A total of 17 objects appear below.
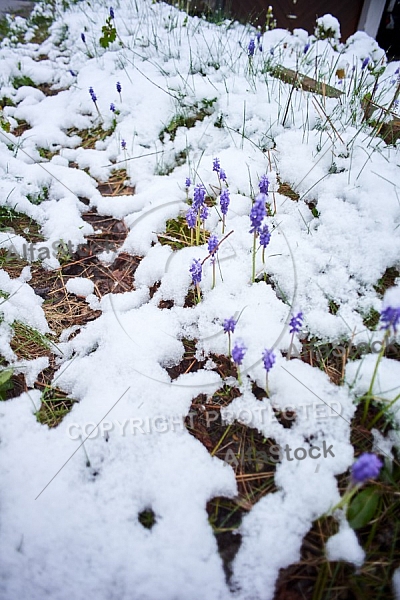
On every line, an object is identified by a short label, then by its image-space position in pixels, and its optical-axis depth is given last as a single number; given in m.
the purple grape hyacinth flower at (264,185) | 0.58
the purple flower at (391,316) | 0.43
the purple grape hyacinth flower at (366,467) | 0.37
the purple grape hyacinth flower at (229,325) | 0.50
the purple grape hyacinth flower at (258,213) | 0.51
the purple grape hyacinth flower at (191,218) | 0.60
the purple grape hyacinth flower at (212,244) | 0.57
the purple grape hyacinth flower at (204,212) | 0.62
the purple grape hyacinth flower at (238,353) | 0.48
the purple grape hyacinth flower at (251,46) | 0.91
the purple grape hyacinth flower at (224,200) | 0.59
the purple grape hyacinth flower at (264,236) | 0.54
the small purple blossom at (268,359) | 0.47
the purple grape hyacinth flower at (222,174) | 0.65
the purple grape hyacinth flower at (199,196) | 0.58
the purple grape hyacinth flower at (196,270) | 0.56
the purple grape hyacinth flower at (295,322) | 0.49
